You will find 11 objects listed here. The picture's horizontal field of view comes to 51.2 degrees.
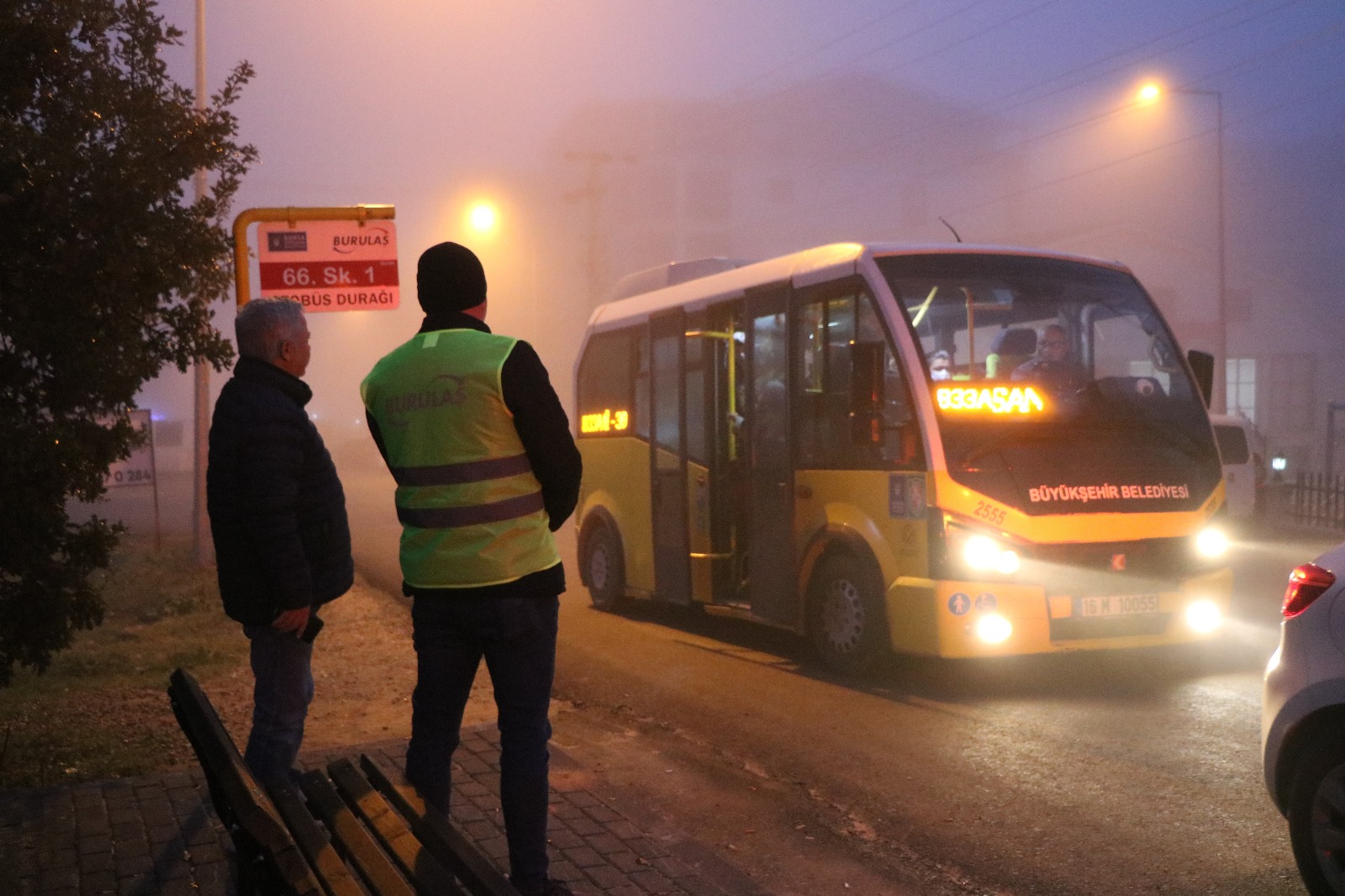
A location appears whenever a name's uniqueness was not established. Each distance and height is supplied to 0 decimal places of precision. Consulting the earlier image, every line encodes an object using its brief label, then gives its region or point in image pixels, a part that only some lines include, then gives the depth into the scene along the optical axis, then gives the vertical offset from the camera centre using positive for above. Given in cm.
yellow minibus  887 -34
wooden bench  299 -102
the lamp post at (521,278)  3503 +375
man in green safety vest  405 -28
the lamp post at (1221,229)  2647 +333
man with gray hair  446 -34
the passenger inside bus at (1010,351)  953 +38
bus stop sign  993 +108
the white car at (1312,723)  460 -108
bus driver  948 +26
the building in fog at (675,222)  6856 +944
